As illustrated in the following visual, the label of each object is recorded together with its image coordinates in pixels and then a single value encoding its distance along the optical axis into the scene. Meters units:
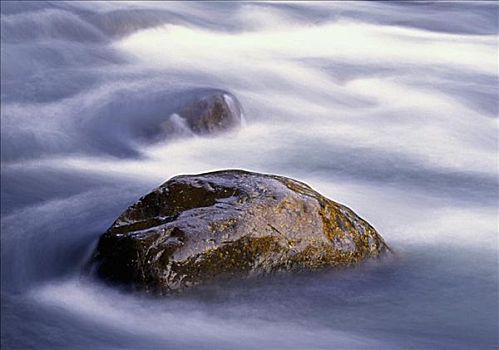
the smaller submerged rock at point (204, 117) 10.73
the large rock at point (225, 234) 6.55
